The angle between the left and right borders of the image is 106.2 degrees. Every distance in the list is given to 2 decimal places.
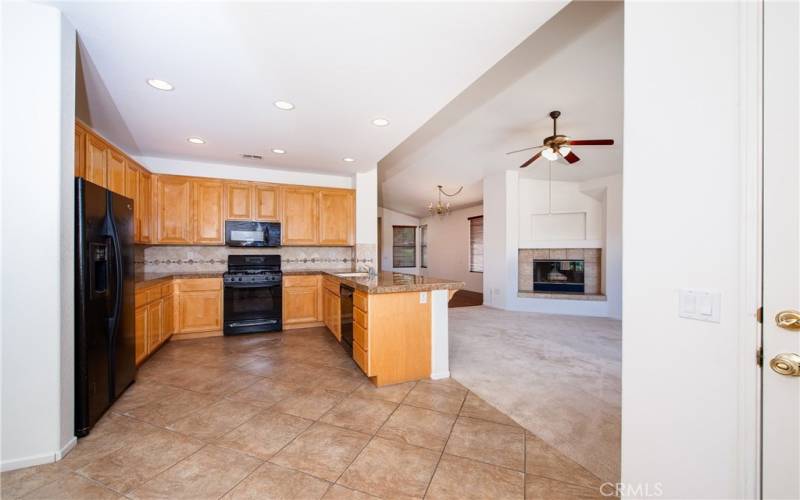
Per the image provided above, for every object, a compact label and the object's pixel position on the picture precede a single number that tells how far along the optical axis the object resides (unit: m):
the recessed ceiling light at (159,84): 2.31
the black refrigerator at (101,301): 1.91
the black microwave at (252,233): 4.39
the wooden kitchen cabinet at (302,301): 4.41
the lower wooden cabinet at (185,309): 3.50
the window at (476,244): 8.42
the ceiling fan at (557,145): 3.35
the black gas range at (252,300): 4.12
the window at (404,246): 10.48
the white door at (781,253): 0.82
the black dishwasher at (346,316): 3.08
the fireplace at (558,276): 5.95
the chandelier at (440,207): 7.66
